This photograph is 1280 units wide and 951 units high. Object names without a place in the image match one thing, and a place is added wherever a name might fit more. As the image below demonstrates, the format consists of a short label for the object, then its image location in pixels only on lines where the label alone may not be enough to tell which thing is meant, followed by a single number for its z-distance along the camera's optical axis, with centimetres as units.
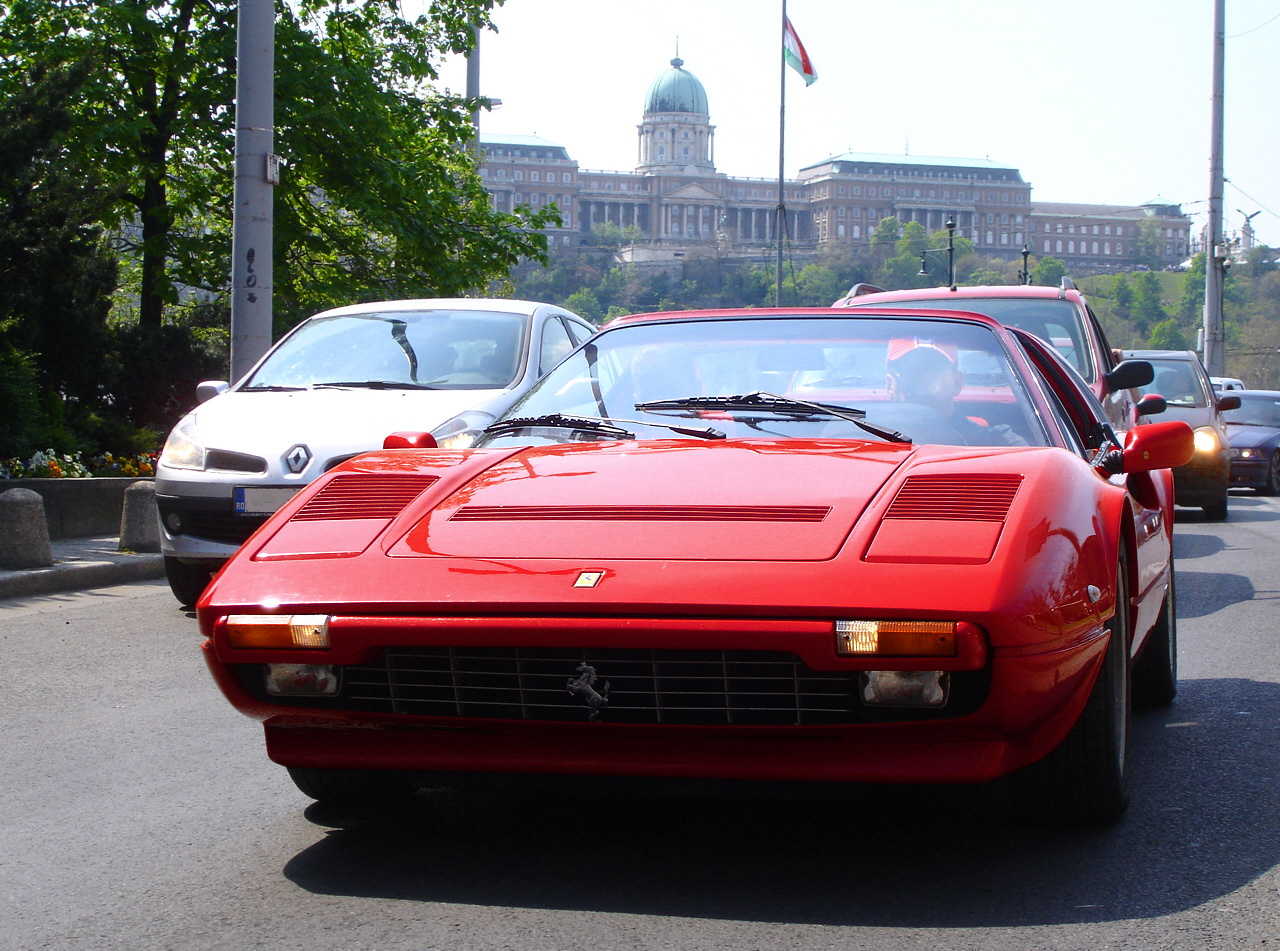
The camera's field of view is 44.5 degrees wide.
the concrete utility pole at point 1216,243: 3394
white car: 743
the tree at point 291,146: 1845
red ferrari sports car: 289
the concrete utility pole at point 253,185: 1148
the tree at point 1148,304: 14512
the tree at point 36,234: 1227
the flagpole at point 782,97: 4684
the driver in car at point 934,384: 386
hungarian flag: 4606
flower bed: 1206
